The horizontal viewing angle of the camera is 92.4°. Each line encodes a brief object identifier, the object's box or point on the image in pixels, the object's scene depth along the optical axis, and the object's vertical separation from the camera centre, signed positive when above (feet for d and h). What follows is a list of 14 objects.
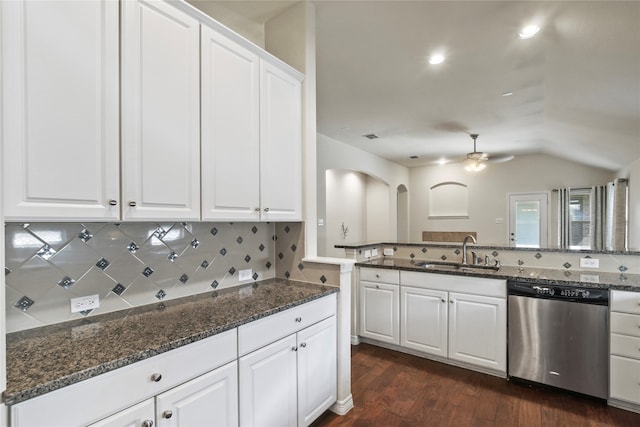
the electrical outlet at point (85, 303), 4.89 -1.50
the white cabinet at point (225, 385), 3.36 -2.46
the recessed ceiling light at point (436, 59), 8.74 +4.46
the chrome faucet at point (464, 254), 10.91 -1.50
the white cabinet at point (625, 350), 7.24 -3.30
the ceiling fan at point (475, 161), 15.41 +2.59
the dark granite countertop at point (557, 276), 7.52 -1.78
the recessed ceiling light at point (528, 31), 7.27 +4.38
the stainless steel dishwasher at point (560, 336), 7.64 -3.26
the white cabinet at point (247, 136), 5.70 +1.59
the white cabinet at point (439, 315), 8.87 -3.29
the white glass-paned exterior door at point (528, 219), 22.45 -0.54
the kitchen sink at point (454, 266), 10.19 -1.93
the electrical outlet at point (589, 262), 8.98 -1.49
